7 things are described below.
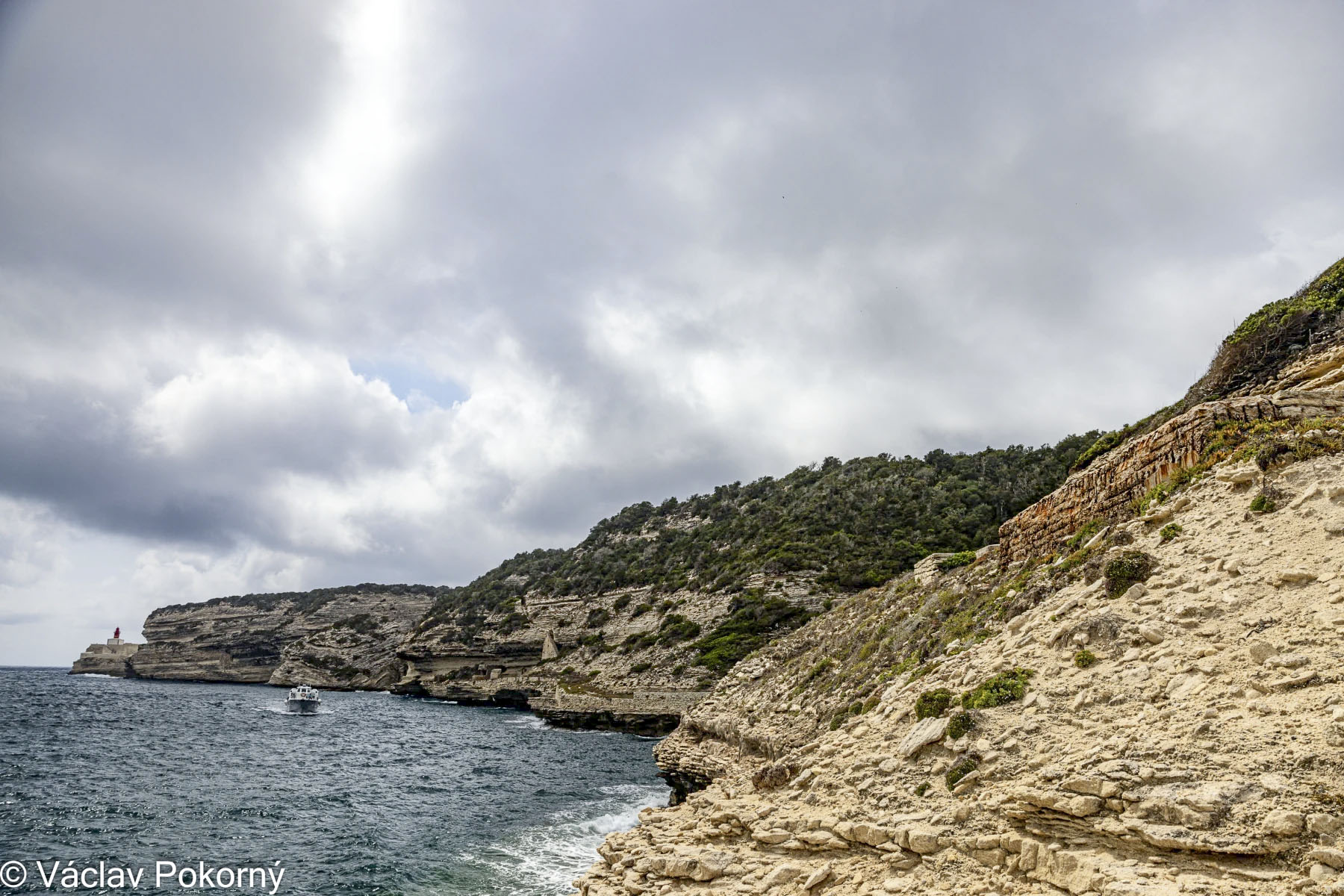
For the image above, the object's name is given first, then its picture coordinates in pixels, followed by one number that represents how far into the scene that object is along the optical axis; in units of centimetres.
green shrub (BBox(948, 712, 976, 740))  1127
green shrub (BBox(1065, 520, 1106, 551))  1580
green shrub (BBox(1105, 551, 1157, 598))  1211
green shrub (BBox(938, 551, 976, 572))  2611
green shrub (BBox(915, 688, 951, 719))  1280
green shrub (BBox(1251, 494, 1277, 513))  1128
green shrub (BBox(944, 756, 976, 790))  1049
